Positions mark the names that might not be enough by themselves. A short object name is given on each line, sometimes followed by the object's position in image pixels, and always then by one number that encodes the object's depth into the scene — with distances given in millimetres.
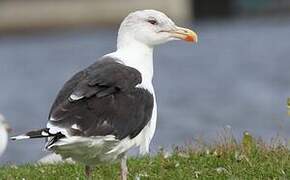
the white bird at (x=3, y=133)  20804
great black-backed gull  13664
